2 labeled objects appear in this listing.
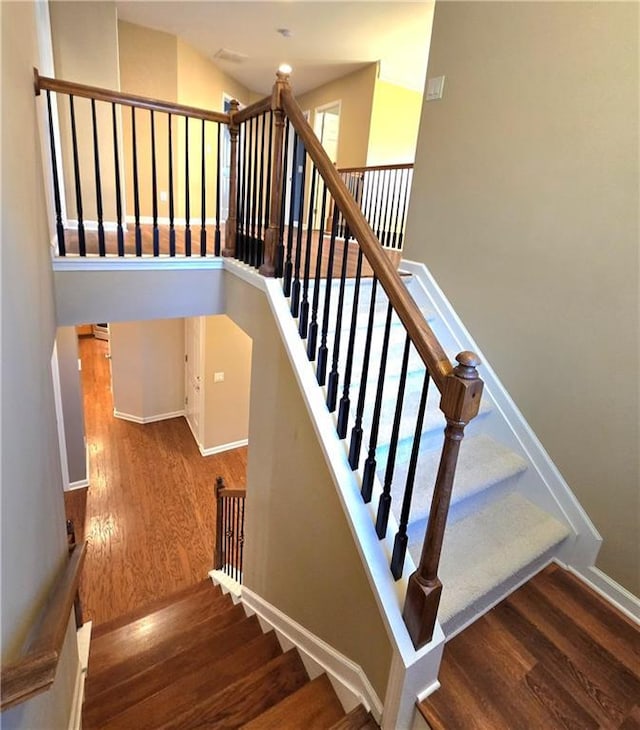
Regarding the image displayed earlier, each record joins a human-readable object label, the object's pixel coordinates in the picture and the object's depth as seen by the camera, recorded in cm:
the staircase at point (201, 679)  165
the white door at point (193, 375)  563
